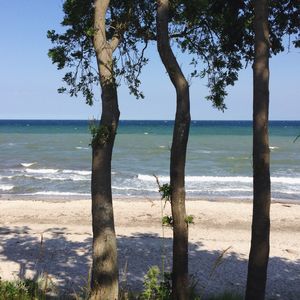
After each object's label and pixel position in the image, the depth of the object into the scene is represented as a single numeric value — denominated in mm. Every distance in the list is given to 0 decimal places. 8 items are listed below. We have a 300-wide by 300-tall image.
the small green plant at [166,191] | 4175
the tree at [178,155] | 4136
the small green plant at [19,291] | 4256
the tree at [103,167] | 4471
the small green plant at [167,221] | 4130
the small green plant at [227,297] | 5613
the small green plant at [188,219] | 4210
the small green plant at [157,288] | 3905
